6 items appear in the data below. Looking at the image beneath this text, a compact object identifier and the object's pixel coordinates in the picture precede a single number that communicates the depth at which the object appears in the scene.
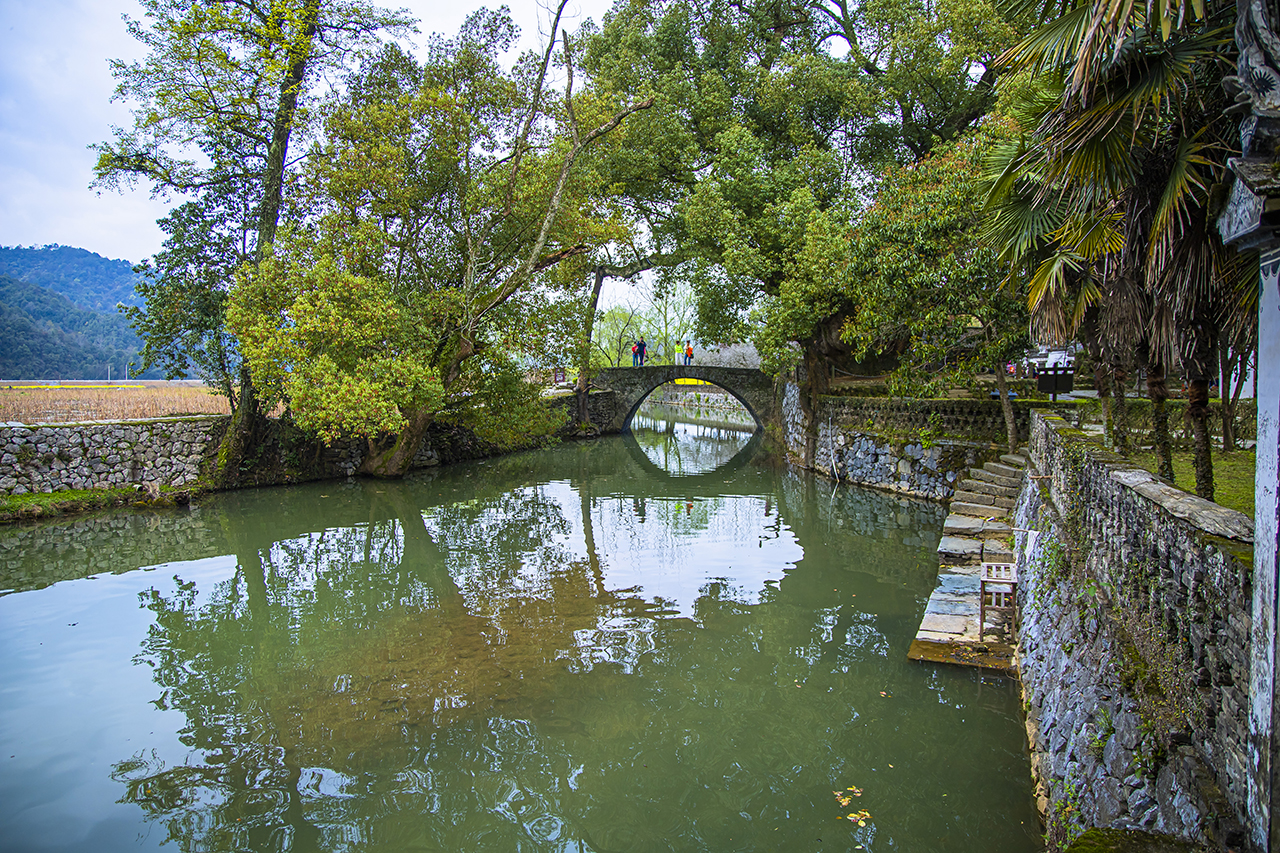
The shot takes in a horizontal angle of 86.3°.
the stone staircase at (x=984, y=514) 8.44
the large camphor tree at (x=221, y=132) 14.31
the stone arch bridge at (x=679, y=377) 27.11
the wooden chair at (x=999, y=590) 6.30
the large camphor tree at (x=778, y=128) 16.09
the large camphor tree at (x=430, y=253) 14.02
